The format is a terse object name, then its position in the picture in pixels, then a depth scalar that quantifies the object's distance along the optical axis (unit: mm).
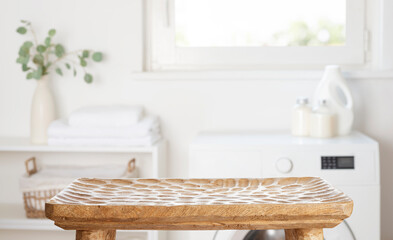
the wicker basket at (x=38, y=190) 2254
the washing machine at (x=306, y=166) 2021
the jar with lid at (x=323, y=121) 2197
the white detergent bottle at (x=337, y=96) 2268
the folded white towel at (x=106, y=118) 2285
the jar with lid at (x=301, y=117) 2270
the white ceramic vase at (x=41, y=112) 2412
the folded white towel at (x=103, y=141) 2262
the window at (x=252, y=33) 2537
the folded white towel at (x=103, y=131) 2260
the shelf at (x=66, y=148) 2246
